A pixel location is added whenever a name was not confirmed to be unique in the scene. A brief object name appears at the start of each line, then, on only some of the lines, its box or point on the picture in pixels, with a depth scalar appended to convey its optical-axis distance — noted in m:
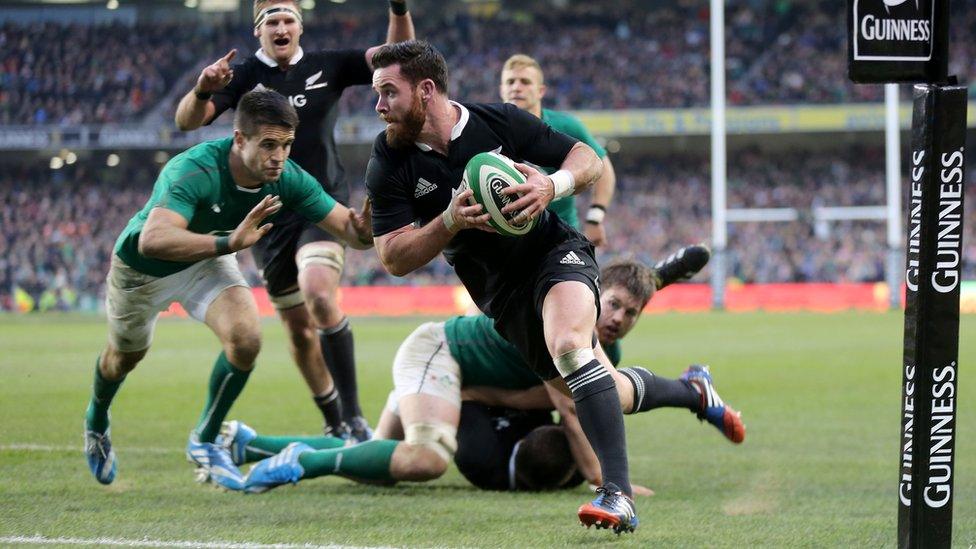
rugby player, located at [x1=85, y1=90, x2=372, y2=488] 11.66
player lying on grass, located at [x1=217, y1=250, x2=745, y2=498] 11.63
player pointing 14.50
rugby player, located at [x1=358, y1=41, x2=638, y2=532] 9.31
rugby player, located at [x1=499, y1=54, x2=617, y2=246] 16.27
